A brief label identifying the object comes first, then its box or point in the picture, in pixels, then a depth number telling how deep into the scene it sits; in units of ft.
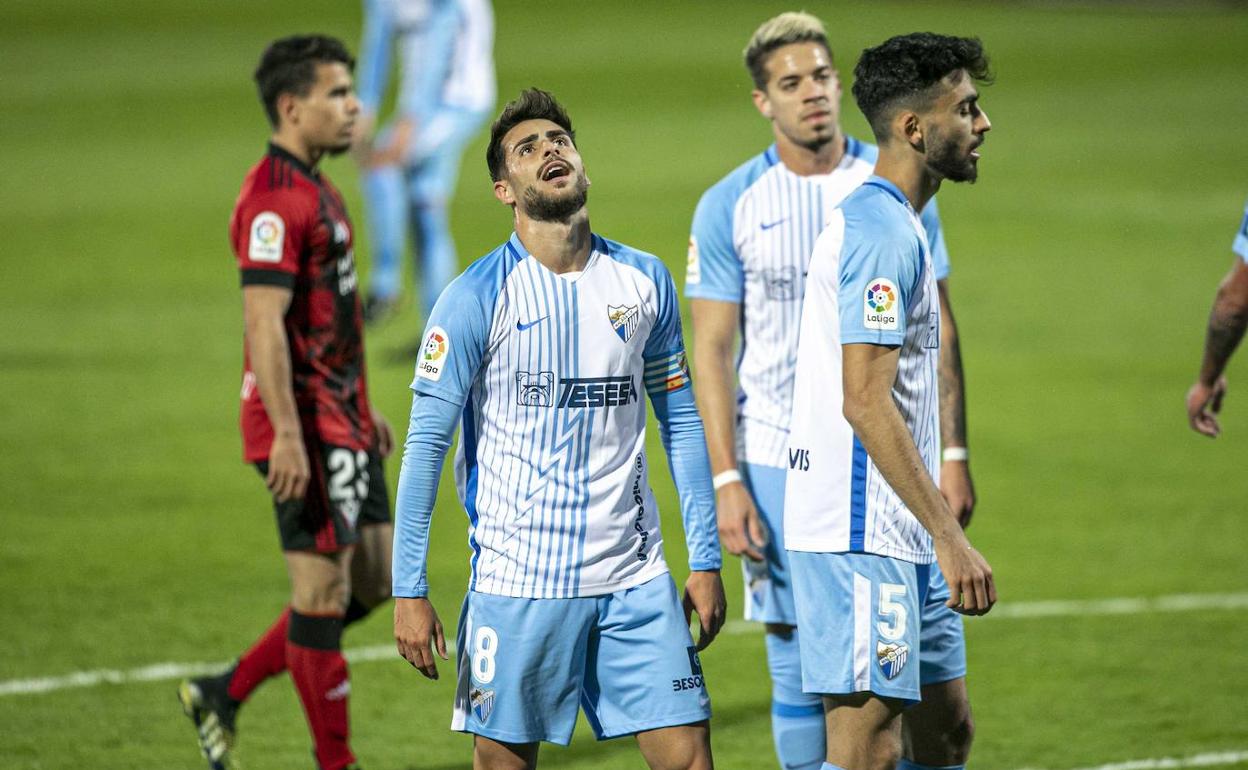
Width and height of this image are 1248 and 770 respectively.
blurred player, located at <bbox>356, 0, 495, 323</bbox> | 96.63
